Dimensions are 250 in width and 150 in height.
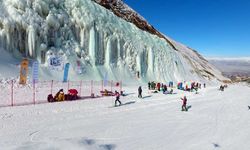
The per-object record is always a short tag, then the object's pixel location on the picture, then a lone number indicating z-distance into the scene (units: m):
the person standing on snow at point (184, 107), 16.06
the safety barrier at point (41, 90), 14.93
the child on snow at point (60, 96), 15.86
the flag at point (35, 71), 16.27
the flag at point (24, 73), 18.25
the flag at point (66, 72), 21.08
